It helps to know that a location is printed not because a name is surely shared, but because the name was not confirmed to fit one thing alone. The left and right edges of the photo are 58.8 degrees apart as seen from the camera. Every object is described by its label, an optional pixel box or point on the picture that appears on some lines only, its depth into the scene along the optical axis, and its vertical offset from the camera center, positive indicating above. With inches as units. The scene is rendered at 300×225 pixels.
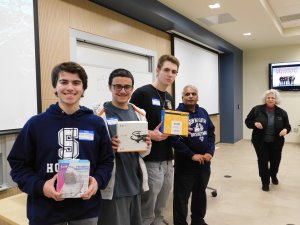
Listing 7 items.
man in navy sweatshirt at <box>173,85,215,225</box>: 91.0 -18.5
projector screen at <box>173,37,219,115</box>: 203.9 +28.0
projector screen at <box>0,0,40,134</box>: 90.7 +14.9
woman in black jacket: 141.0 -14.9
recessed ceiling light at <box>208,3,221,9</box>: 160.2 +59.5
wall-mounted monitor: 285.0 +28.0
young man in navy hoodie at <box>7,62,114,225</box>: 44.6 -8.0
